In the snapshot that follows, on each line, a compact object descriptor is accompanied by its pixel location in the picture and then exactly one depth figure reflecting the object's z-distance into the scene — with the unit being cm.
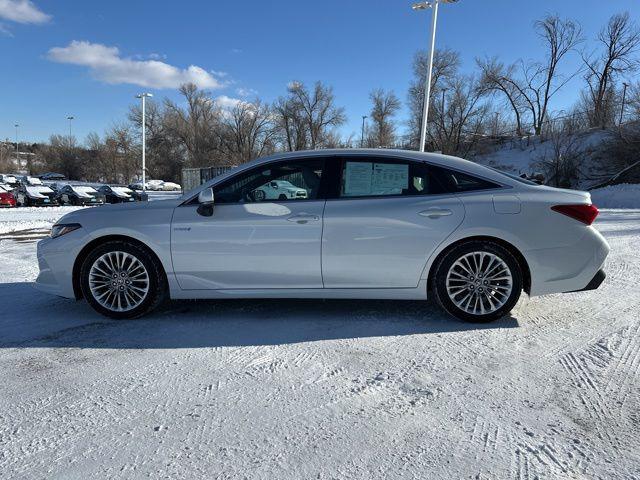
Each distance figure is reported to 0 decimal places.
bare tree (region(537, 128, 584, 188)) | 3067
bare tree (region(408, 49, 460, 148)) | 4153
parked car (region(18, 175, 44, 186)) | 4322
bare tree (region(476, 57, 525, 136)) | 4428
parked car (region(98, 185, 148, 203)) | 2991
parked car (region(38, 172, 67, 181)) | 7125
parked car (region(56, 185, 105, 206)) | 2803
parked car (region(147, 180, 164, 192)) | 5584
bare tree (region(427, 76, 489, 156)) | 4119
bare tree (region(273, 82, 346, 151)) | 5816
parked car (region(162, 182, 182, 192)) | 5725
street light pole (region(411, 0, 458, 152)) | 1711
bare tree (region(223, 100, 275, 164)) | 6050
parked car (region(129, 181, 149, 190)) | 4919
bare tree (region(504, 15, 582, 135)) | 4616
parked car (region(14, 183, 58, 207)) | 2628
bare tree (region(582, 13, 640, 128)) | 4241
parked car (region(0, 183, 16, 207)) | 2345
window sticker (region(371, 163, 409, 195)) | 395
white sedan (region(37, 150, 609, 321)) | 380
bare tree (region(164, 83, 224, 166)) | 6247
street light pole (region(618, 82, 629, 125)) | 3303
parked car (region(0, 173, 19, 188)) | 5047
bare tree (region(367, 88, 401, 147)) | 5431
